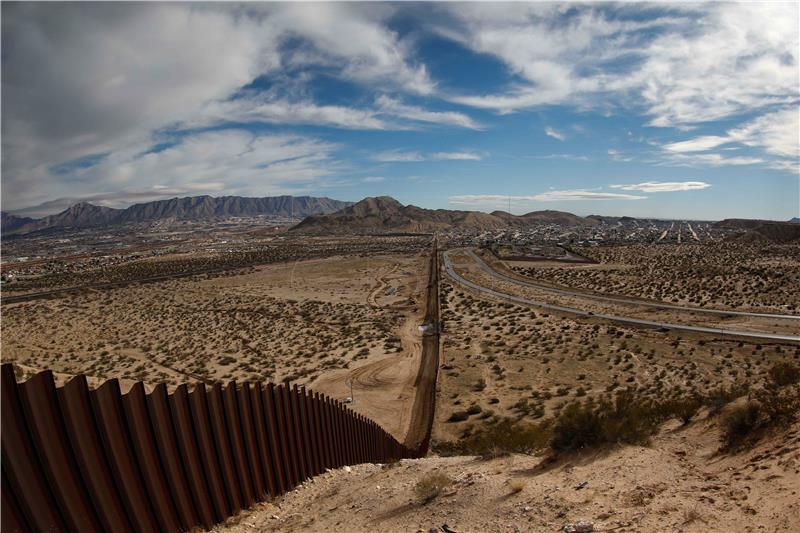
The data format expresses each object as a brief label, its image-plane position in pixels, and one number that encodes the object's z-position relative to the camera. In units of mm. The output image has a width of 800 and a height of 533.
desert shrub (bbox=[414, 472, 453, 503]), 6473
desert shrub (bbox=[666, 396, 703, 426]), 9742
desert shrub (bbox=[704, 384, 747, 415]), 9641
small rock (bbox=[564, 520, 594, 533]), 4977
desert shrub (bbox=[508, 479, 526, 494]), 6367
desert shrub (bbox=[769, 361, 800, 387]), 10875
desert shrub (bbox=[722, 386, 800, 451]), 7496
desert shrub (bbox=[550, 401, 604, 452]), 8367
